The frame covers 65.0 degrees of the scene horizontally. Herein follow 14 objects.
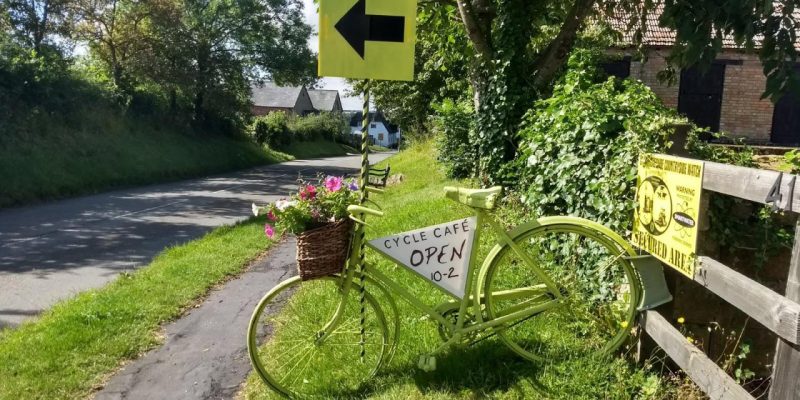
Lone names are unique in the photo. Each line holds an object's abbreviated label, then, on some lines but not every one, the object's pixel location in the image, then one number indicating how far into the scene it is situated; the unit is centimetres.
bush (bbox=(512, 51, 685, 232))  380
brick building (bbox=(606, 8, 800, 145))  1703
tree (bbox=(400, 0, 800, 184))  856
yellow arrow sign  364
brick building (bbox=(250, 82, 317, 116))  7600
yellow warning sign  304
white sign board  365
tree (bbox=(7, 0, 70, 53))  2100
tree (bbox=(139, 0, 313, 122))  2736
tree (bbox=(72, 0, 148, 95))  2563
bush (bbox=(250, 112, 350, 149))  4206
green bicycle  362
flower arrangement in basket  354
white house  10162
